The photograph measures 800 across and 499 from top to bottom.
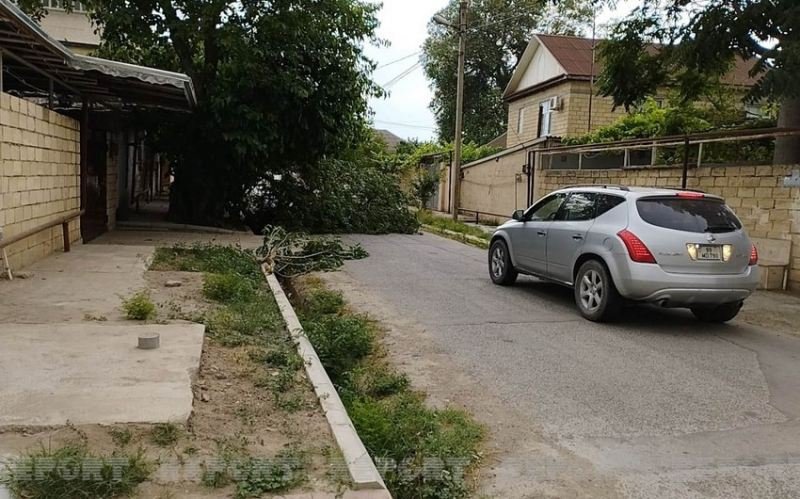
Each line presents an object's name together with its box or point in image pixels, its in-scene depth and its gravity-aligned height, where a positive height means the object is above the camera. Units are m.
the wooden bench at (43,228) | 8.16 -0.85
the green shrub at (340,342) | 6.46 -1.57
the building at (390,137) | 72.39 +5.47
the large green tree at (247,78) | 15.16 +2.44
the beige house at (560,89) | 27.97 +4.61
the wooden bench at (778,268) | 11.18 -0.98
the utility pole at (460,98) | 23.92 +3.27
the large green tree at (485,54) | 44.19 +9.06
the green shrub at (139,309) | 6.67 -1.32
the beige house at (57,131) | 8.58 +0.62
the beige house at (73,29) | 24.89 +5.21
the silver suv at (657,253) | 7.67 -0.60
